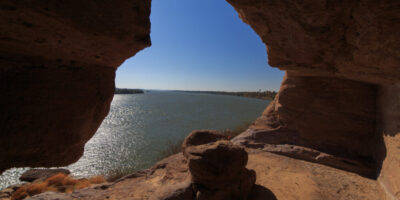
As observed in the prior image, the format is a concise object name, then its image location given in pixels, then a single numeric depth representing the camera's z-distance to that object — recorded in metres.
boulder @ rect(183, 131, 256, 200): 3.35
